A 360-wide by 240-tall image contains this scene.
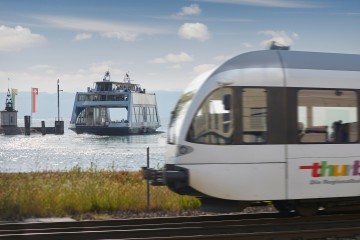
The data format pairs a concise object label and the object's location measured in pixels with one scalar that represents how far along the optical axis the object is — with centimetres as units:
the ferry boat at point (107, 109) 9675
